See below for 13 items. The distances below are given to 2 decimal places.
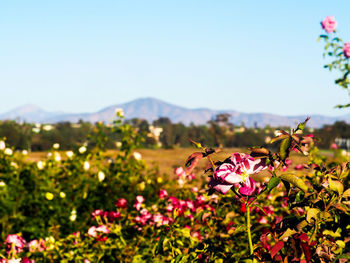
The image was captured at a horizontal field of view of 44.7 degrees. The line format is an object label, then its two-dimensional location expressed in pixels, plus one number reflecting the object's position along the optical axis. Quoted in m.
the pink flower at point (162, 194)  4.22
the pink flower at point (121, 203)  4.03
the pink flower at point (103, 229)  3.28
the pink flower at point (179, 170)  4.36
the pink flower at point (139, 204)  3.83
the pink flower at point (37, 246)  3.44
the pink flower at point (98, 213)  3.66
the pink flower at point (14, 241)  3.10
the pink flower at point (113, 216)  3.69
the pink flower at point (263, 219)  3.70
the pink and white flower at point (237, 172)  1.58
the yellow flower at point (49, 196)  4.38
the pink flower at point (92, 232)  3.34
